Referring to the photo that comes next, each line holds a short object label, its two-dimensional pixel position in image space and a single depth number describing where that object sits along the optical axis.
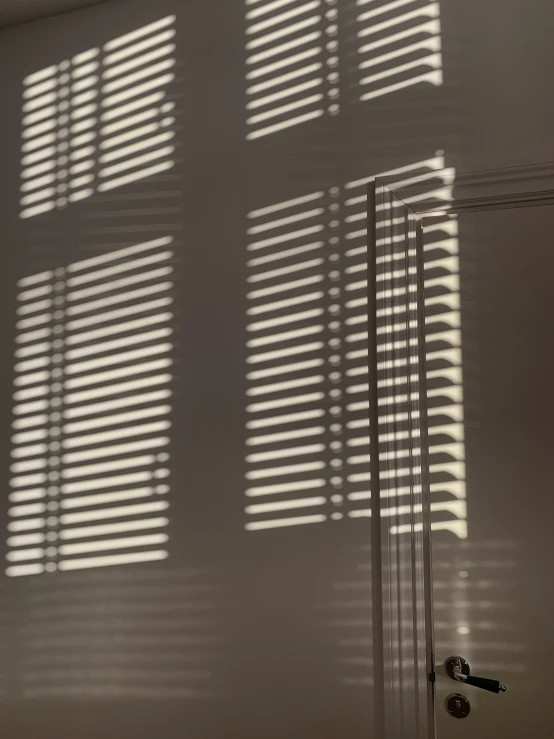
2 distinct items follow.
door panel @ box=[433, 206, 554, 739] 1.47
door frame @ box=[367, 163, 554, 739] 1.53
